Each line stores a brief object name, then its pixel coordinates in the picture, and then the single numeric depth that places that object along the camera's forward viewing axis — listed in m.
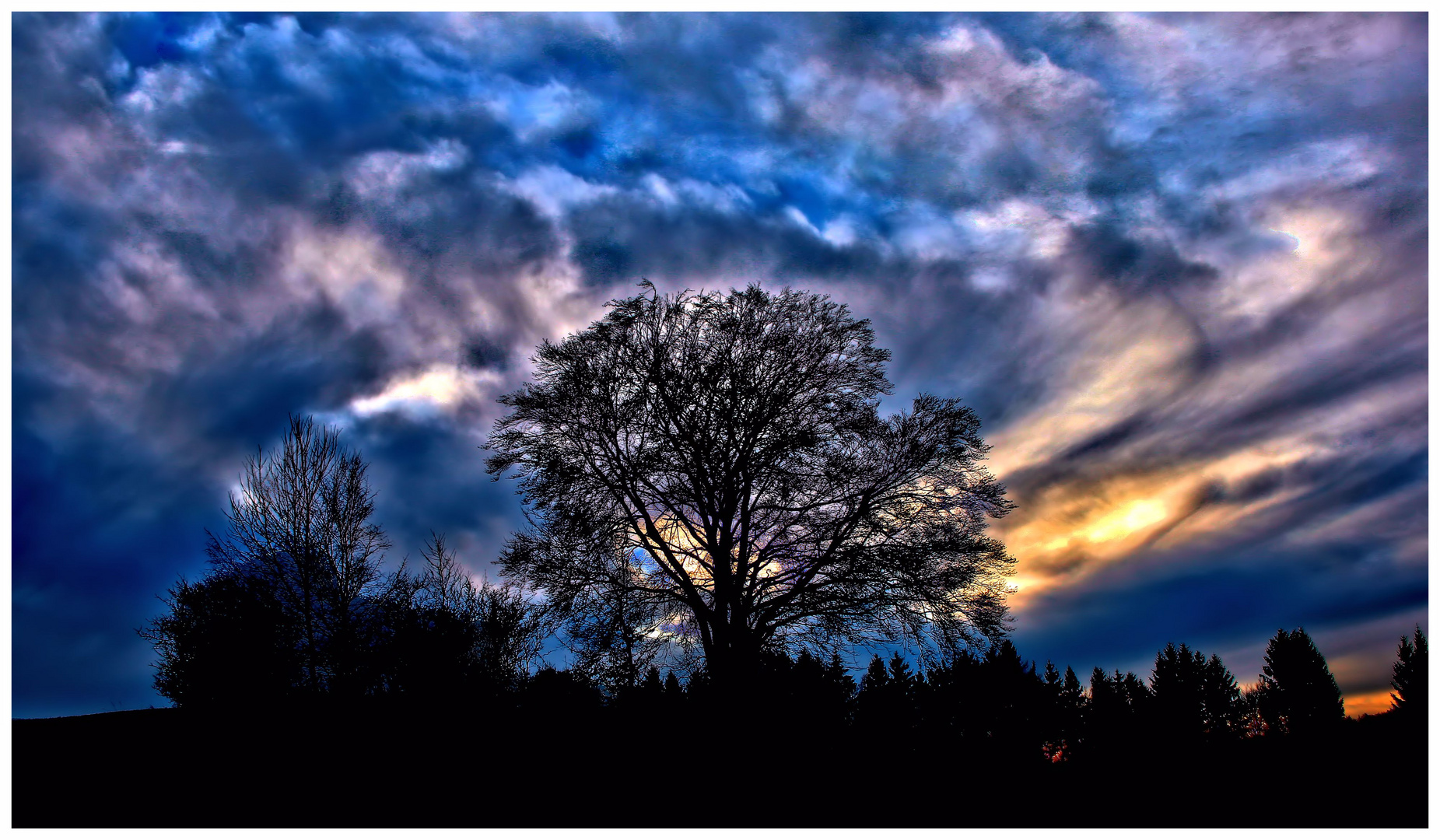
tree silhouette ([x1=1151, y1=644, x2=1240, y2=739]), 72.75
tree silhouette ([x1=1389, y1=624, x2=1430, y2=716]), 54.38
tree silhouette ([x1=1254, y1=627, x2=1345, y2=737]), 75.56
